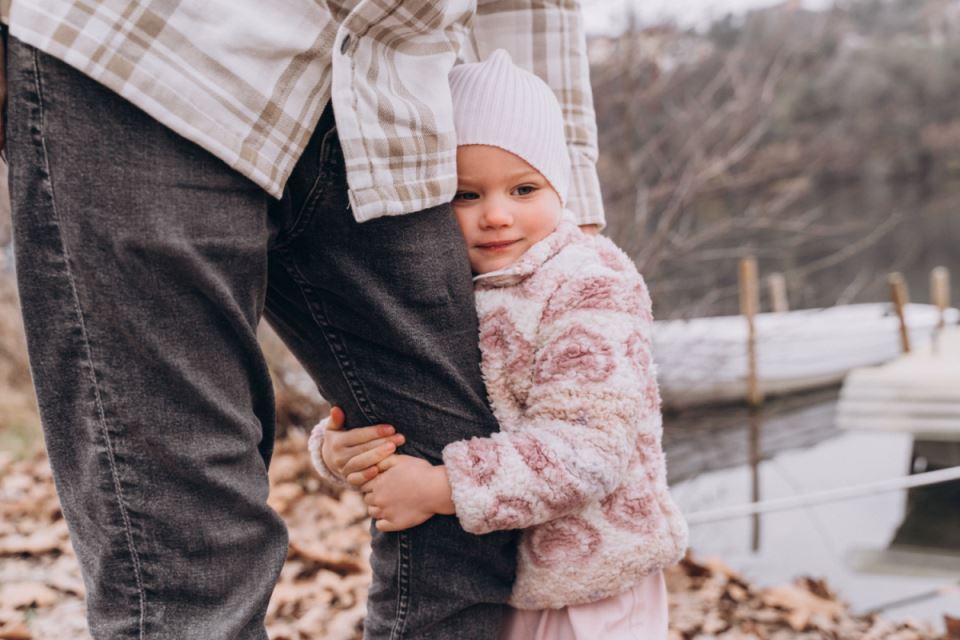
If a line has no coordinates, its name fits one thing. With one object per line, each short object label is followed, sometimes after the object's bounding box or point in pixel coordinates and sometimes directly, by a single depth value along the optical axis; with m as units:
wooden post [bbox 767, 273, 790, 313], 9.16
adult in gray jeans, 0.85
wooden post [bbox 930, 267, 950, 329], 9.44
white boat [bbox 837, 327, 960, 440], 7.24
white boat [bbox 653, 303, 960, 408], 8.46
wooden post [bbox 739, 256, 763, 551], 6.92
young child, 1.12
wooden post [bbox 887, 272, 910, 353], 8.73
